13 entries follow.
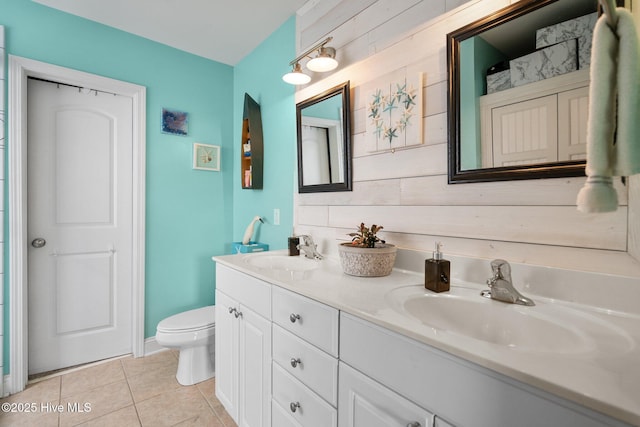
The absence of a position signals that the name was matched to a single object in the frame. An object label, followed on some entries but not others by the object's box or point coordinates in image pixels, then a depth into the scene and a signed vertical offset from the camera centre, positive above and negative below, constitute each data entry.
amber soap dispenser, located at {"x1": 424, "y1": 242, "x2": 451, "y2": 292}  1.00 -0.21
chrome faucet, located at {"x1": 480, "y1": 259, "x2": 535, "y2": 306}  0.88 -0.22
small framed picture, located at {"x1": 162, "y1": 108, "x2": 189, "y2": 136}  2.38 +0.75
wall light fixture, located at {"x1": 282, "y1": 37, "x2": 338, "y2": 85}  1.58 +0.82
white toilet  1.86 -0.82
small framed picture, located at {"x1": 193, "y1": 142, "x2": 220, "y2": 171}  2.54 +0.49
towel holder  0.55 +0.38
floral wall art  1.28 +0.46
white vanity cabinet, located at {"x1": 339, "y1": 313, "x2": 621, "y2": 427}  0.51 -0.36
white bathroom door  1.98 -0.08
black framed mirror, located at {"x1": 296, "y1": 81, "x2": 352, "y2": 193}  1.60 +0.42
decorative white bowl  1.19 -0.19
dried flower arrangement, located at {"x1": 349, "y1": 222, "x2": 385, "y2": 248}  1.26 -0.11
